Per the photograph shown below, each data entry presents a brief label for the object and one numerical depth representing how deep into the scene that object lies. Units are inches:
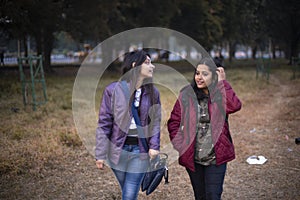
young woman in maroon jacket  124.8
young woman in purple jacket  118.1
